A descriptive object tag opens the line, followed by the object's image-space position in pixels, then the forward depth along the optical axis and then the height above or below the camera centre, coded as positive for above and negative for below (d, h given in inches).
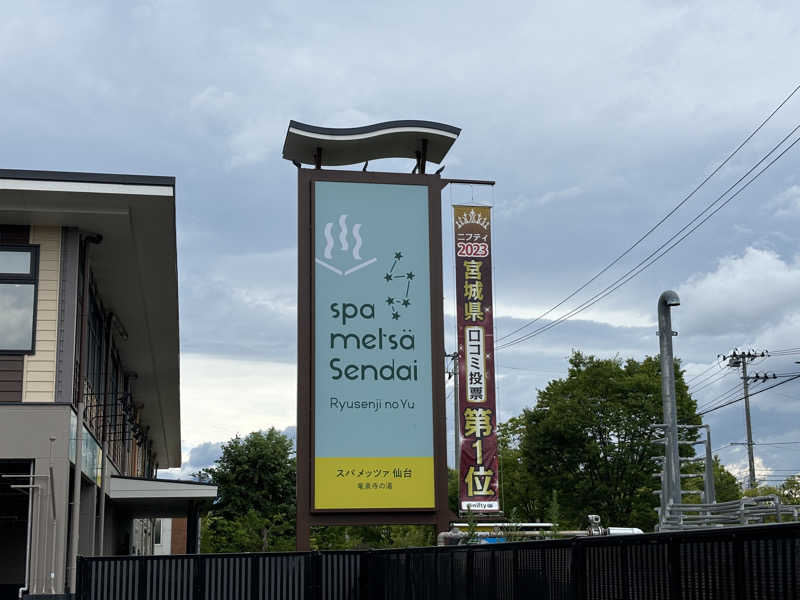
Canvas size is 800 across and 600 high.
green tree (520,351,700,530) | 2097.7 +34.5
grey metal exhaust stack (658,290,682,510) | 843.4 +47.6
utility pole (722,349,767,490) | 2913.4 +271.5
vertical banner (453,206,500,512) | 940.6 +93.2
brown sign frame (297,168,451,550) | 840.9 +75.0
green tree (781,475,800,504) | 3473.7 -106.1
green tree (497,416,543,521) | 2454.5 -44.3
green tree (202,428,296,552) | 2723.9 -50.5
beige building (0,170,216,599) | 722.8 +101.6
